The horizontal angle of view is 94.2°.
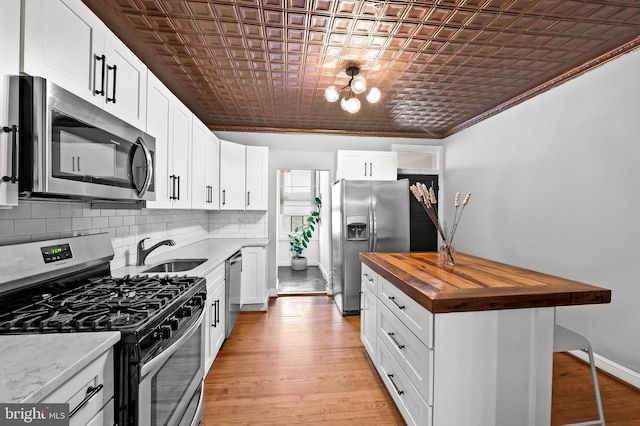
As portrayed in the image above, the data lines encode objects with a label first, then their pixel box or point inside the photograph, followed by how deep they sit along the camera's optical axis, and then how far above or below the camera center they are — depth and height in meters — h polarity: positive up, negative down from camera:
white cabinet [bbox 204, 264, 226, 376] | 2.30 -0.89
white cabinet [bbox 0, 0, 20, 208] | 0.97 +0.35
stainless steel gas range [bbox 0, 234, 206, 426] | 1.06 -0.43
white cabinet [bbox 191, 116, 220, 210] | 3.04 +0.46
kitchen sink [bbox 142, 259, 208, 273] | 2.55 -0.48
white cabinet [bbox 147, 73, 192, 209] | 2.12 +0.53
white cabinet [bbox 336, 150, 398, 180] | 4.48 +0.71
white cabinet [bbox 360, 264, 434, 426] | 1.54 -0.85
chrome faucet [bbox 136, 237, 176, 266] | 2.31 -0.34
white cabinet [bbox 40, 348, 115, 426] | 0.82 -0.56
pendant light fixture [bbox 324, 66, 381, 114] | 2.57 +1.08
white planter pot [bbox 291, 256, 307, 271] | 6.45 -1.14
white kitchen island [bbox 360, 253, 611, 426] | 1.49 -0.70
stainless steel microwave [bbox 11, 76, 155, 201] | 1.03 +0.25
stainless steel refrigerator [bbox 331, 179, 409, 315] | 3.90 -0.18
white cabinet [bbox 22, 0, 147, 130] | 1.10 +0.69
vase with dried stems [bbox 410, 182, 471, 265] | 2.08 -0.02
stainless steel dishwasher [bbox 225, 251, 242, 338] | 2.95 -0.81
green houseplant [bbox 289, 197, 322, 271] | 6.46 -0.62
